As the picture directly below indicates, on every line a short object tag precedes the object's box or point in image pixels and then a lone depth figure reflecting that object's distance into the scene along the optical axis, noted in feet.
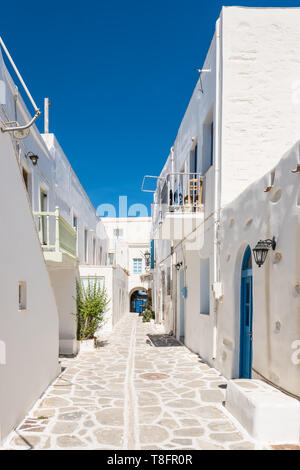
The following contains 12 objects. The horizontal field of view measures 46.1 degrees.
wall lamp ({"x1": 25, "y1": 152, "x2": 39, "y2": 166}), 29.34
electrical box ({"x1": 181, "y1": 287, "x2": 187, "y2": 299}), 38.06
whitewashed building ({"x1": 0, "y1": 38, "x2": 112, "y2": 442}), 15.17
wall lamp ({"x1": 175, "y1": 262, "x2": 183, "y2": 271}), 41.09
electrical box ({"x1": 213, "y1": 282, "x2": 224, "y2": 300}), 25.42
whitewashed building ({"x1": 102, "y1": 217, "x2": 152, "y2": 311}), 102.06
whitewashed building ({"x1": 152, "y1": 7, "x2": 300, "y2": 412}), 16.42
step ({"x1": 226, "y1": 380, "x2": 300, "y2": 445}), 13.84
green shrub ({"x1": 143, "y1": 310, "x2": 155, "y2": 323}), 70.38
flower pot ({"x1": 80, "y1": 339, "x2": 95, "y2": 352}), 34.83
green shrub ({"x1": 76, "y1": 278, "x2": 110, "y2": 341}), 35.60
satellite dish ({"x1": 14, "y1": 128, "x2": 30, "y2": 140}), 21.22
